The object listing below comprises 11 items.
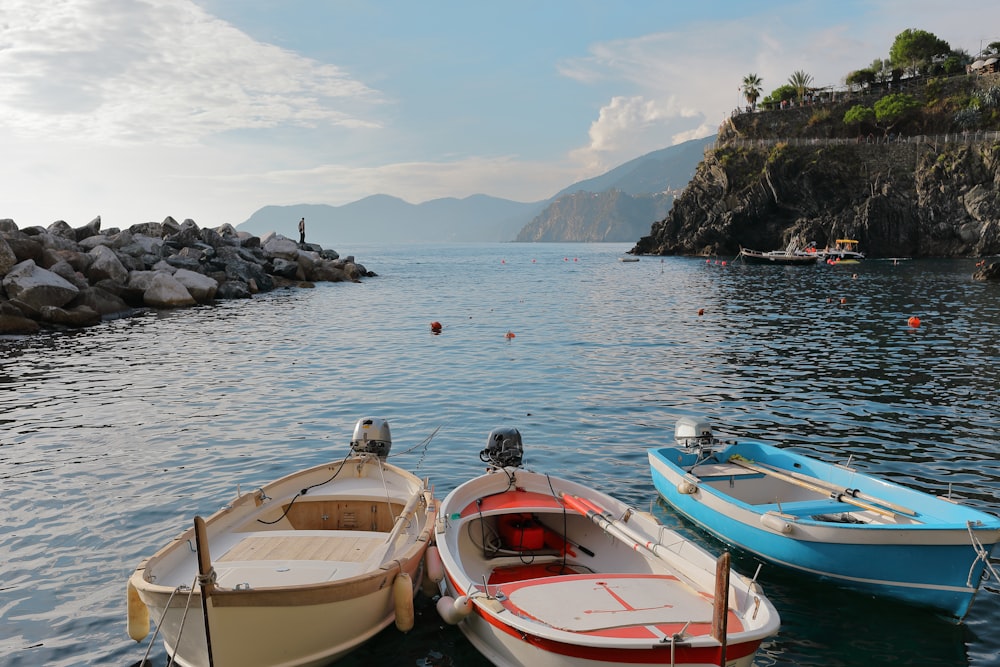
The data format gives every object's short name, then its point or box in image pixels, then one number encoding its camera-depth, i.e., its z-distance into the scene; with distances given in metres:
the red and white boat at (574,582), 6.32
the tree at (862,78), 113.31
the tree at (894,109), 102.81
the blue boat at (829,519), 8.29
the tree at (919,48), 112.00
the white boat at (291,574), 6.78
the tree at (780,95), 120.94
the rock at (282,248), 64.44
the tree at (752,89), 125.31
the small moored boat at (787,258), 82.44
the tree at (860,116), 106.44
